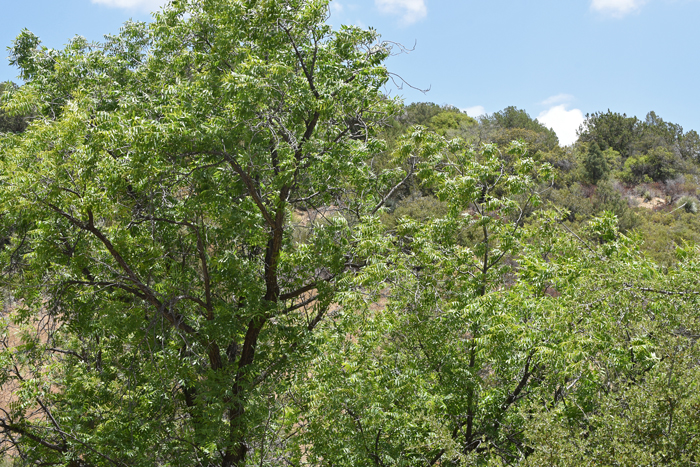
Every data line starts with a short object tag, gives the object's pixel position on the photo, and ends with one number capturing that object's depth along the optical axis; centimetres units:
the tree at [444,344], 793
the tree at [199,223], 774
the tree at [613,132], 5144
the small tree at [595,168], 4294
